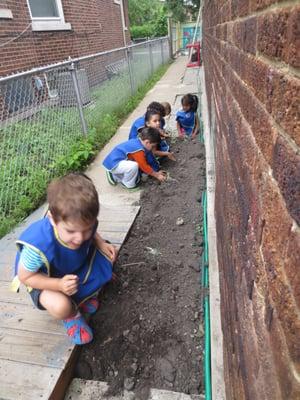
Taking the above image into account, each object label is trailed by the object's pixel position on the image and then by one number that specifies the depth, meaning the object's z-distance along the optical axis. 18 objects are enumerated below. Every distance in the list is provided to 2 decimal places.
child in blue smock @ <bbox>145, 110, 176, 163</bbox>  4.75
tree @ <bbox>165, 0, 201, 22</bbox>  22.50
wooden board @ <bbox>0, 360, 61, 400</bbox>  1.80
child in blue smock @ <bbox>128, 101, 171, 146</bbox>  4.87
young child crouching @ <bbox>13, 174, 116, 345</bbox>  1.72
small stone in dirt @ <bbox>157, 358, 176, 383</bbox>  1.96
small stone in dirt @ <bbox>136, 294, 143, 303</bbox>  2.46
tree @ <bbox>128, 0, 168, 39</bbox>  28.33
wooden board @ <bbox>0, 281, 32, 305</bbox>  2.43
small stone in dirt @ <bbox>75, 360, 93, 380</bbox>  2.04
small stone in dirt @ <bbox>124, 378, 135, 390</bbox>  1.93
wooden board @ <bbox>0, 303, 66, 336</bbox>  2.18
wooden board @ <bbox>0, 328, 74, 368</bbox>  1.97
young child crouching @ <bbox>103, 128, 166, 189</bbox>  4.13
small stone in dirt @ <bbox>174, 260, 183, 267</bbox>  2.82
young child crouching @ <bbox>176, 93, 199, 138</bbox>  5.88
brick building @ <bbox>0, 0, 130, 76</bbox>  6.30
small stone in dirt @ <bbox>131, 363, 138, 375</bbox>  2.01
